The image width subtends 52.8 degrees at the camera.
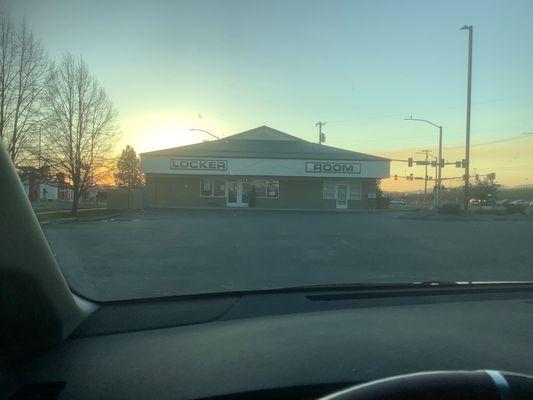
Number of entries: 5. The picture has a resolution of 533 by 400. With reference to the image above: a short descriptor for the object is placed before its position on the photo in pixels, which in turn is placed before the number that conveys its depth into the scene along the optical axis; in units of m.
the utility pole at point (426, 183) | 74.38
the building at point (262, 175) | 41.25
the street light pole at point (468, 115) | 26.53
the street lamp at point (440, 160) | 43.00
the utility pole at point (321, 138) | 44.47
